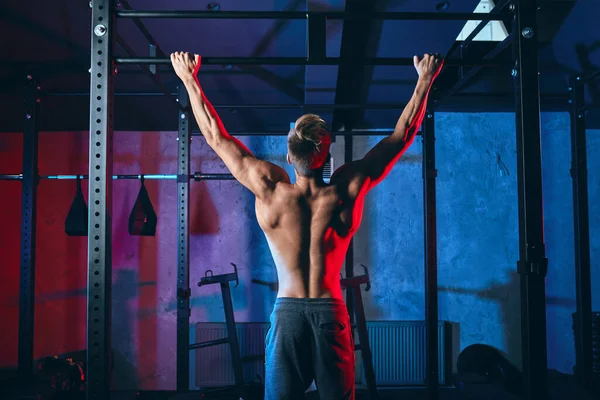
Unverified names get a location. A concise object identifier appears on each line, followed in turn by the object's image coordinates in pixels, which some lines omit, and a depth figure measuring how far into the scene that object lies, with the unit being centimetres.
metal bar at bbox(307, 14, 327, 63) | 196
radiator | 451
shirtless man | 183
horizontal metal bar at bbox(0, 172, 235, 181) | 347
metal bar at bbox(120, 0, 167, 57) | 243
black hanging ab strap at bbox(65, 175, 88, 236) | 378
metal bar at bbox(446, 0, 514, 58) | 205
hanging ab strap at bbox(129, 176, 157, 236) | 395
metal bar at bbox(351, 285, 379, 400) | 396
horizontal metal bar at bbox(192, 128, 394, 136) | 371
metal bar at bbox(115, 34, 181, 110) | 241
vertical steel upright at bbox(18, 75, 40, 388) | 344
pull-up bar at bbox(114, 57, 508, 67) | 192
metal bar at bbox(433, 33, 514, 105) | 210
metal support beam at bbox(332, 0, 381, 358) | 289
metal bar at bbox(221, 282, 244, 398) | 385
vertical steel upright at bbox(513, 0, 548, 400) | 181
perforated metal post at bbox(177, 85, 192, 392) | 339
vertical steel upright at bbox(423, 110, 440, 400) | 320
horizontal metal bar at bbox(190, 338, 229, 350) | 354
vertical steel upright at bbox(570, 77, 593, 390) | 370
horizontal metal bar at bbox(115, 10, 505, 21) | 191
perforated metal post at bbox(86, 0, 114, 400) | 177
